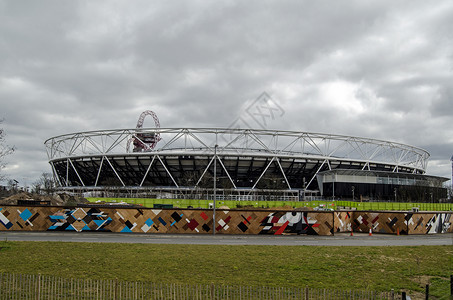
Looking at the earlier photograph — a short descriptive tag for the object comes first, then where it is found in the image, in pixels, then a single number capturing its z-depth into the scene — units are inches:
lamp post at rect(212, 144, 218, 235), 925.8
